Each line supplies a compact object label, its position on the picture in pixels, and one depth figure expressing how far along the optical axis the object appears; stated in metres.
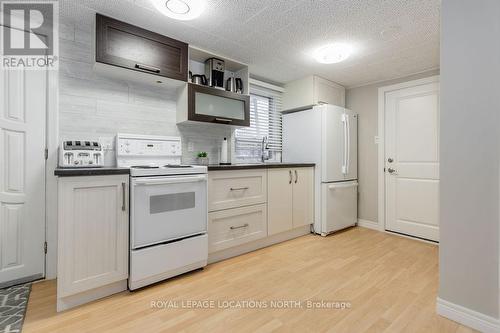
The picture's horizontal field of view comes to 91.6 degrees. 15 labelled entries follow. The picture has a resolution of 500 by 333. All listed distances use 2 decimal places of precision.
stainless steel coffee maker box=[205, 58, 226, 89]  2.68
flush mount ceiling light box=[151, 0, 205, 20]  1.74
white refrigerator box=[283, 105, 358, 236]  3.23
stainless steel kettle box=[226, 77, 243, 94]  2.85
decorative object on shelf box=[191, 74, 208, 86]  2.58
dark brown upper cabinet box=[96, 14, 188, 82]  1.94
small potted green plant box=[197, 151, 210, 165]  2.68
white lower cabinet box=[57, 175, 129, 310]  1.58
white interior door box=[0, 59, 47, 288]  1.92
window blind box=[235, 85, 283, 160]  3.33
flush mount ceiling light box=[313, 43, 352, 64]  2.51
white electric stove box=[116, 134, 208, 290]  1.82
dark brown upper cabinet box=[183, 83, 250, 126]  2.47
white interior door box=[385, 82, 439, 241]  3.05
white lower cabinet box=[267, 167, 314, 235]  2.84
